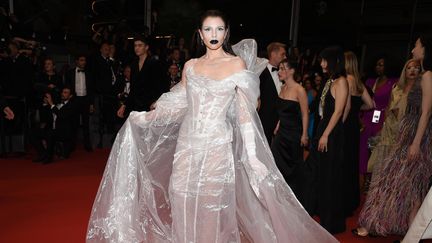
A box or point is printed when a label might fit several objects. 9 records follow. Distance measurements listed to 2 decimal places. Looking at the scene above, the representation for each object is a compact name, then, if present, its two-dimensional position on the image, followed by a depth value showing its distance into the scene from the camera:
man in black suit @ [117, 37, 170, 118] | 3.82
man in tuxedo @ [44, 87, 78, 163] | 5.27
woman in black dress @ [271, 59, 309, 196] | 3.60
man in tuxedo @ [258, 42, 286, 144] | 3.72
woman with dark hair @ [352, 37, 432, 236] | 2.74
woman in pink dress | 4.26
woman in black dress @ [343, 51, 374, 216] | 3.32
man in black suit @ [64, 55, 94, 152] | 5.88
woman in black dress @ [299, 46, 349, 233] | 3.01
